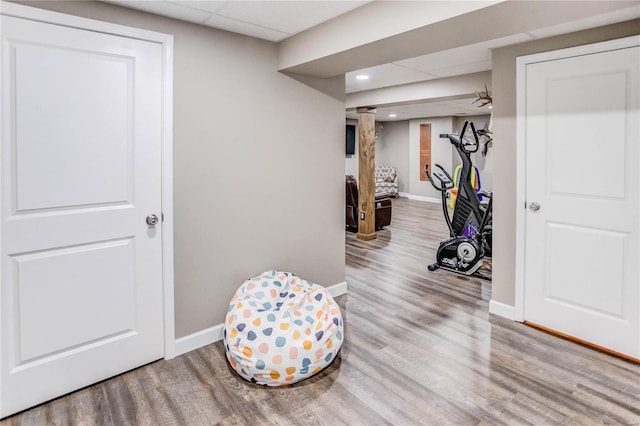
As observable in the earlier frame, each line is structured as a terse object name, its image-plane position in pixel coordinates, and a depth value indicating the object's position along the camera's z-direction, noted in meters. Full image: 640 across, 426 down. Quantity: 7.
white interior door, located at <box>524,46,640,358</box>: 2.45
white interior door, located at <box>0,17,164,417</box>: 1.92
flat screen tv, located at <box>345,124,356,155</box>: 10.25
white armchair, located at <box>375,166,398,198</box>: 10.71
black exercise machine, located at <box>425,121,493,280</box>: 4.17
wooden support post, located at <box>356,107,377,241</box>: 5.72
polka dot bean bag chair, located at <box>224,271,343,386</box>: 2.18
